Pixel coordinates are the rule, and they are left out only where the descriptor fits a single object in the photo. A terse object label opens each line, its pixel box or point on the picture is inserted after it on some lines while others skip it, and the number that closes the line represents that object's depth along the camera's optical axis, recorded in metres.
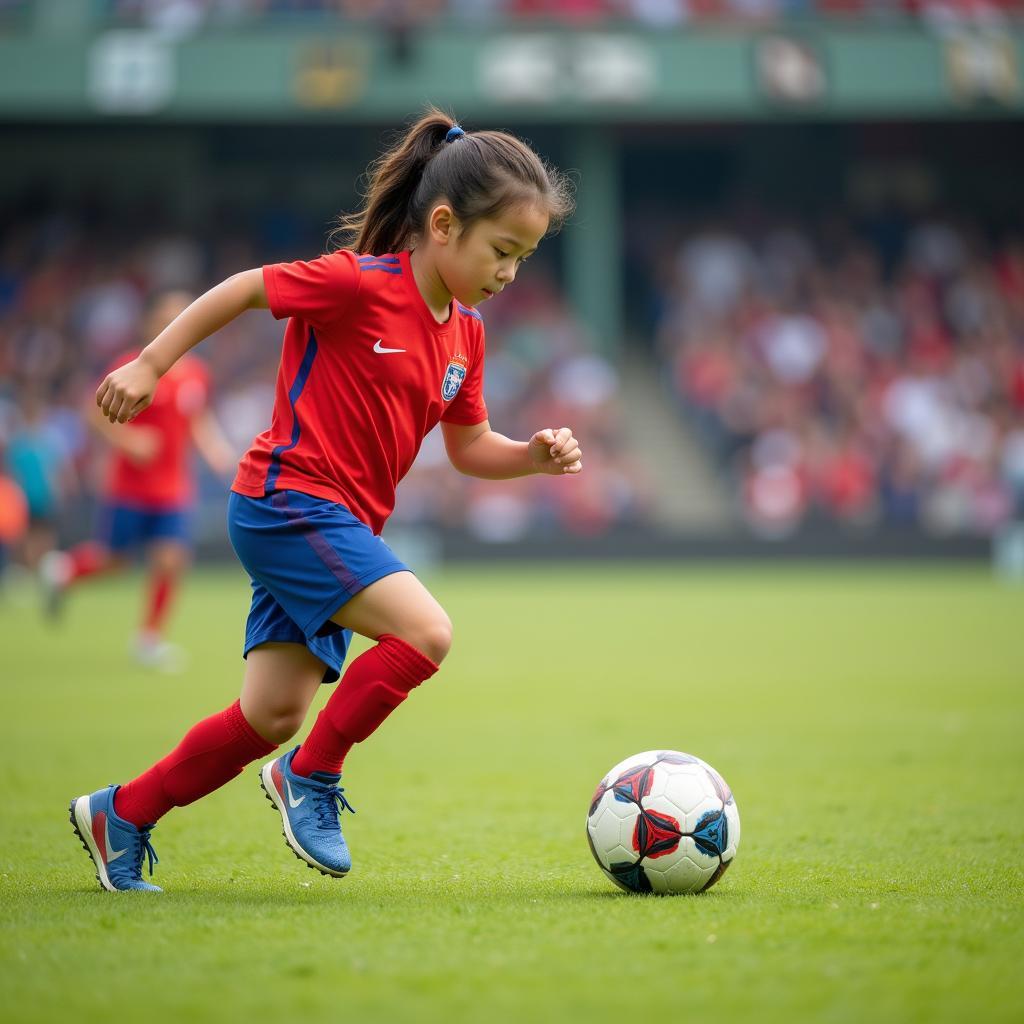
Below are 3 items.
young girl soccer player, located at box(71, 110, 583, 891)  7.33
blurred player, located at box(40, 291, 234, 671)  19.78
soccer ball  7.59
